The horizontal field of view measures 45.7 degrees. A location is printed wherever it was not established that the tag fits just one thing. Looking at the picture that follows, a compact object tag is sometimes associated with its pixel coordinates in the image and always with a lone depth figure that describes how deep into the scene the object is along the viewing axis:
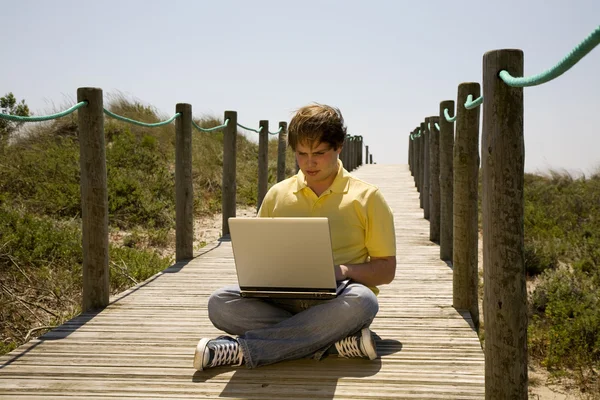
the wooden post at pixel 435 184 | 7.00
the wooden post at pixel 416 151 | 12.87
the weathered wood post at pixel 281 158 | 9.86
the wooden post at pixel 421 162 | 10.19
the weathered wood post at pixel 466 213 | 4.10
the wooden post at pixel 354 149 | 21.21
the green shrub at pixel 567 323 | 5.19
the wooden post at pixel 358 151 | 24.14
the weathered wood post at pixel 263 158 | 8.84
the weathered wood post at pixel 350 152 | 18.62
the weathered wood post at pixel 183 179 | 5.99
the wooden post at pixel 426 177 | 8.87
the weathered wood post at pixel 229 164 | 7.62
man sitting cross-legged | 3.09
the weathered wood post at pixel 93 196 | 4.18
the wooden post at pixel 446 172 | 5.53
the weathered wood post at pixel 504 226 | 2.32
